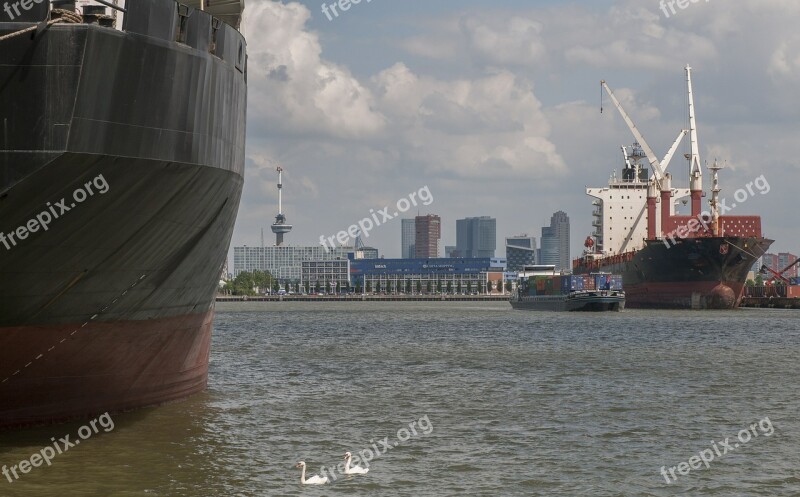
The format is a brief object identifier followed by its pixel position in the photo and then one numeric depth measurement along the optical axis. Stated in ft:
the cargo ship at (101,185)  44.75
